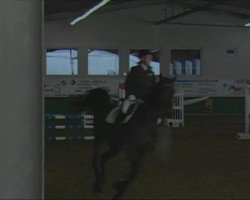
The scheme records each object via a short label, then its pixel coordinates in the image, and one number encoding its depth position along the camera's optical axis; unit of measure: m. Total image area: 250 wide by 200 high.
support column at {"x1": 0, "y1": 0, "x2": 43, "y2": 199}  5.21
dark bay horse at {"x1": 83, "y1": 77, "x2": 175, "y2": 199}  7.05
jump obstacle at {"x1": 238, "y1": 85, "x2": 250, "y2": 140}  16.23
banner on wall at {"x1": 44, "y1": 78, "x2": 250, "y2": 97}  26.06
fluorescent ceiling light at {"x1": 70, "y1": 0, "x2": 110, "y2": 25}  20.81
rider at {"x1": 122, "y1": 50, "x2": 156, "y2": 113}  7.50
